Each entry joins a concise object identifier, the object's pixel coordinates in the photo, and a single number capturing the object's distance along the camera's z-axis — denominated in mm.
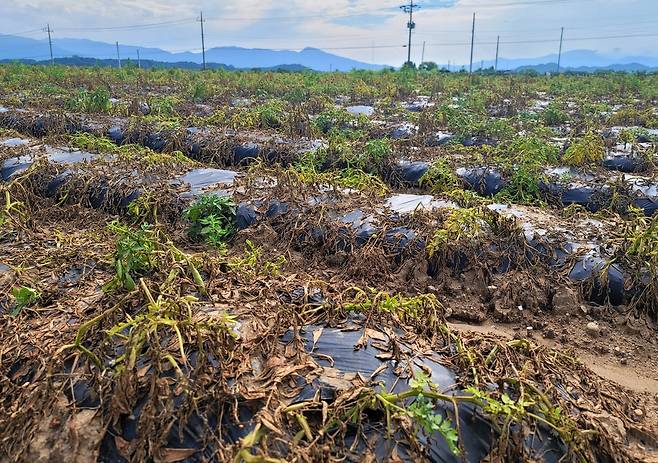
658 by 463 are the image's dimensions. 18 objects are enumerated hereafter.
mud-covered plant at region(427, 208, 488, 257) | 4156
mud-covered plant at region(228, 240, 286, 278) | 2955
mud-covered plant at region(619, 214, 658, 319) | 3662
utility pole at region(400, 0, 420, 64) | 38591
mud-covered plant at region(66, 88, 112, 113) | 11031
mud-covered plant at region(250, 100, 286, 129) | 9892
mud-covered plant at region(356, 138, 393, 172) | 6703
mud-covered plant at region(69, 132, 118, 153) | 6871
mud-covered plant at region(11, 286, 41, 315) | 2580
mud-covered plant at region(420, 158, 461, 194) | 5959
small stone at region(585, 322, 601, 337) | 3605
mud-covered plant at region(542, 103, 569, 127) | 10516
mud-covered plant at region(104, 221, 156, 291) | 2426
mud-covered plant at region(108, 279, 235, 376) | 1896
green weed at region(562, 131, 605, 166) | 6449
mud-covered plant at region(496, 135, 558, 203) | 5676
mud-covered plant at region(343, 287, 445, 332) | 2453
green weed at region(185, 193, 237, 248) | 4750
